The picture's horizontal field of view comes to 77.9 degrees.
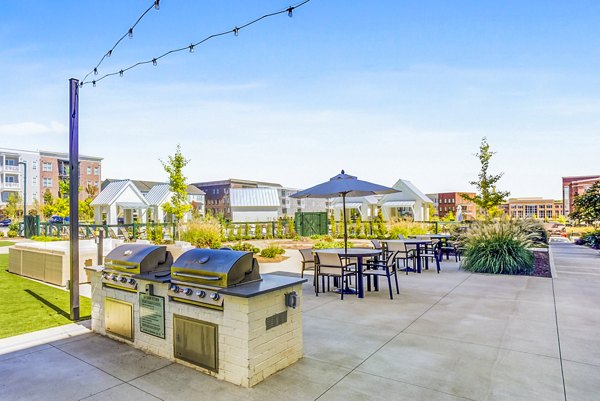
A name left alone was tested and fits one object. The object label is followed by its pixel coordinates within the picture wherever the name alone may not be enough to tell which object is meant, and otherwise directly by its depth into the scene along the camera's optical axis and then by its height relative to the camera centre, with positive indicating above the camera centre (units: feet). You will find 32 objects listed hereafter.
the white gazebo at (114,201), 78.23 +3.20
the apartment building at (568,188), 107.08 +6.12
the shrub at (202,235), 41.14 -2.36
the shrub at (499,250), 27.84 -3.30
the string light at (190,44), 13.94 +7.88
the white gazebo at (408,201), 100.83 +2.27
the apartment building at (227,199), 185.16 +8.51
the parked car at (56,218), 82.16 -0.20
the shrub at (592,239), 44.75 -4.32
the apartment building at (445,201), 240.73 +5.02
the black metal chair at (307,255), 23.56 -2.77
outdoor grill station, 9.59 -2.84
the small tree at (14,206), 116.32 +3.98
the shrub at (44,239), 42.74 -2.53
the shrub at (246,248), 39.12 -3.69
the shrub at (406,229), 52.49 -2.79
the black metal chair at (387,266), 20.09 -3.26
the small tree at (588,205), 42.24 +0.04
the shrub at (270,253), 38.09 -4.15
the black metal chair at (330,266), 19.83 -2.98
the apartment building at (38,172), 155.43 +20.73
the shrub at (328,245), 36.08 -3.41
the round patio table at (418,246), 28.08 -2.84
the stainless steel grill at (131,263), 12.57 -1.68
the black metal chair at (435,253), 28.54 -3.67
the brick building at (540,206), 239.07 +0.44
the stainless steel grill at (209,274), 10.05 -1.71
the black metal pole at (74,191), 15.84 +1.11
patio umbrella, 22.53 +1.42
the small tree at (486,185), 47.34 +2.92
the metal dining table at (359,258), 19.85 -2.56
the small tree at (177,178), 51.11 +5.02
